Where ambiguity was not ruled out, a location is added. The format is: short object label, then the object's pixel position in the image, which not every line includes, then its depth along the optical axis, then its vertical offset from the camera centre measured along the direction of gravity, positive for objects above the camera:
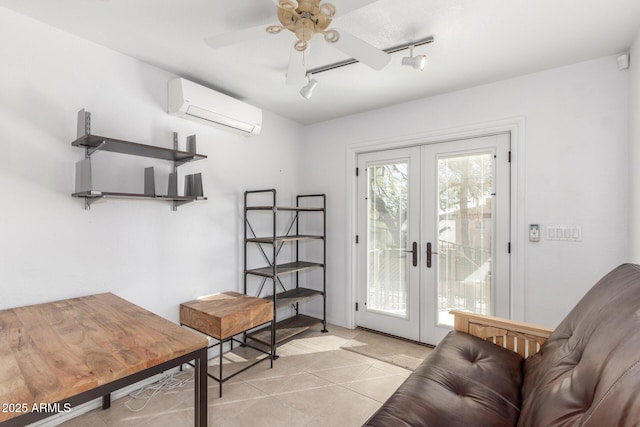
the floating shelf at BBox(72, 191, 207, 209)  1.85 +0.14
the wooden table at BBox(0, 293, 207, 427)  0.90 -0.52
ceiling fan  1.27 +0.86
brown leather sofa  0.81 -0.64
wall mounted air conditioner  2.37 +0.92
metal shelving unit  2.96 -0.54
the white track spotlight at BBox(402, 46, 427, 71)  1.94 +1.03
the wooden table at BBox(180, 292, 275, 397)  2.22 -0.76
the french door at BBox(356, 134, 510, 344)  2.69 -0.17
